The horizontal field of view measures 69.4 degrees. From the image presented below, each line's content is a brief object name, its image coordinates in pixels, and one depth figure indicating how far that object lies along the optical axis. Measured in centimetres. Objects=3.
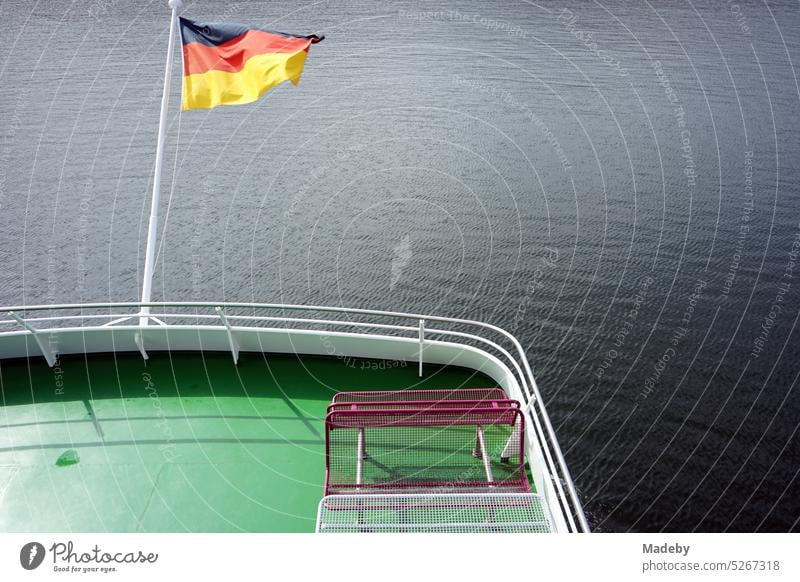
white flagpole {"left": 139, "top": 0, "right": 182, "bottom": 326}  923
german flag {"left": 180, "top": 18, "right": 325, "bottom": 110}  945
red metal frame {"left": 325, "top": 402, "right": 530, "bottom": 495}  651
